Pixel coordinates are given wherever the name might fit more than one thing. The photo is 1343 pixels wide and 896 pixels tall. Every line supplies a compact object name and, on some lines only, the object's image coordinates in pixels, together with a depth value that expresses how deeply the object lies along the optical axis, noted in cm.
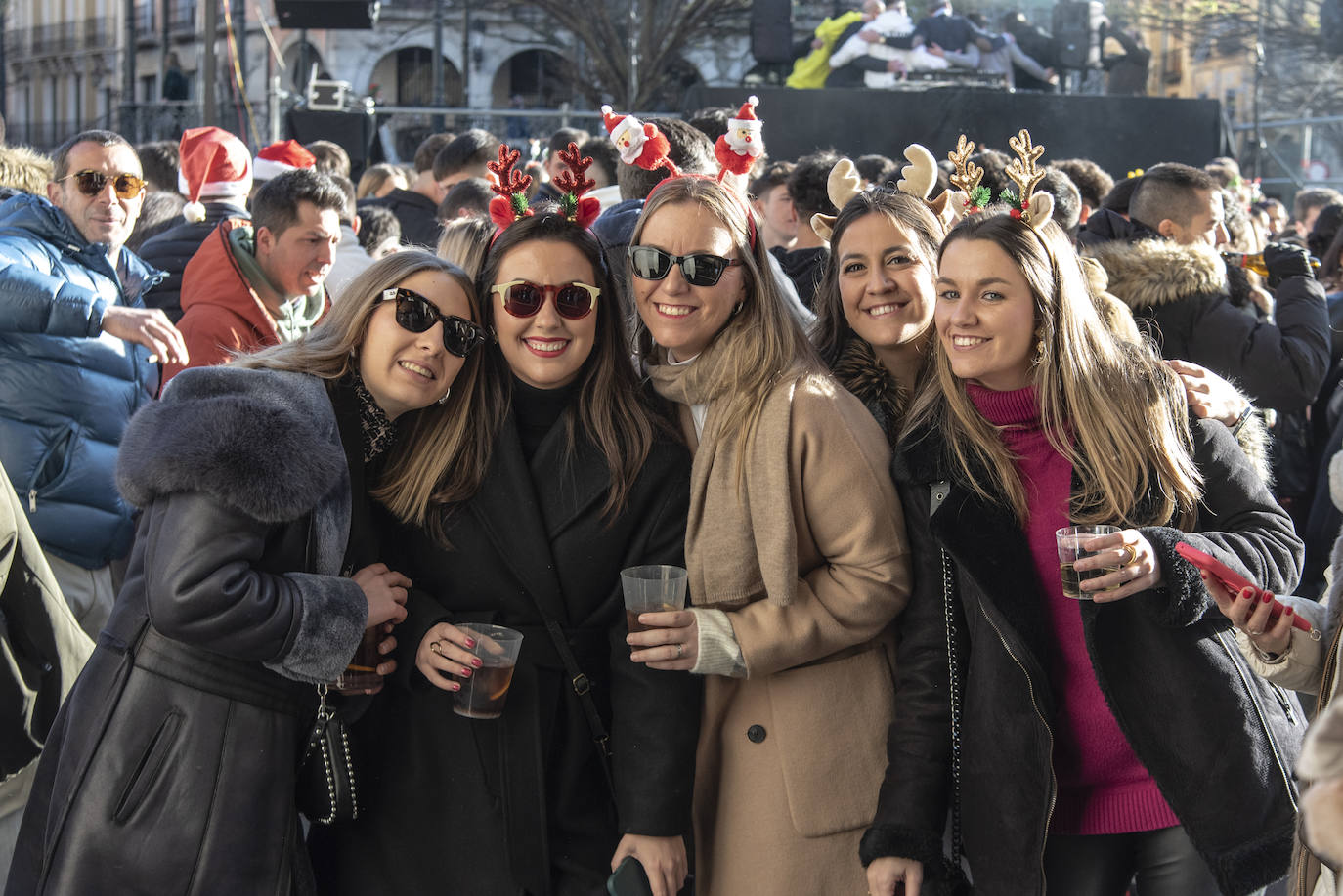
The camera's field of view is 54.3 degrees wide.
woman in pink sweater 251
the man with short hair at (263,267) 465
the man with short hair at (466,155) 738
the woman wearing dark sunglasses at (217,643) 242
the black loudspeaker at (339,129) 1374
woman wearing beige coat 266
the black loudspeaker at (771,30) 1759
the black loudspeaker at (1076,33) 1886
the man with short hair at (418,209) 755
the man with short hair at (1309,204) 991
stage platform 1282
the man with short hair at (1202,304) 486
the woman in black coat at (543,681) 272
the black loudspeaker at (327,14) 1648
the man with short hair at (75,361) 427
